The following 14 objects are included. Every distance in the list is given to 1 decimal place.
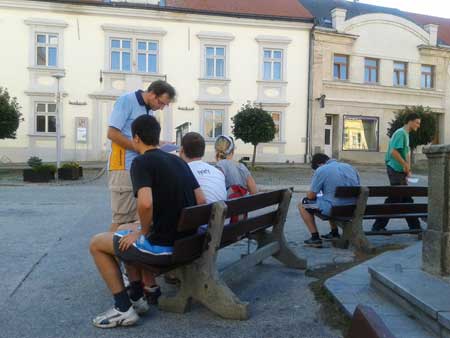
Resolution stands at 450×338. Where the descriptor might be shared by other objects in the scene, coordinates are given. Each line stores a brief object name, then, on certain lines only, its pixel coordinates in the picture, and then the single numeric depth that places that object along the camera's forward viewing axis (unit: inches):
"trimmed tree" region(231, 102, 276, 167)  924.0
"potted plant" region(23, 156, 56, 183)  678.5
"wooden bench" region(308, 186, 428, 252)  235.6
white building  1010.7
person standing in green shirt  281.9
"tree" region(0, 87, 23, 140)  778.8
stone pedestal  163.2
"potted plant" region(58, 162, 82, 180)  707.4
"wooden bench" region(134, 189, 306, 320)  142.0
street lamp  779.8
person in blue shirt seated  244.8
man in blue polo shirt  178.6
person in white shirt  180.7
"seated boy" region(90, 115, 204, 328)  138.3
